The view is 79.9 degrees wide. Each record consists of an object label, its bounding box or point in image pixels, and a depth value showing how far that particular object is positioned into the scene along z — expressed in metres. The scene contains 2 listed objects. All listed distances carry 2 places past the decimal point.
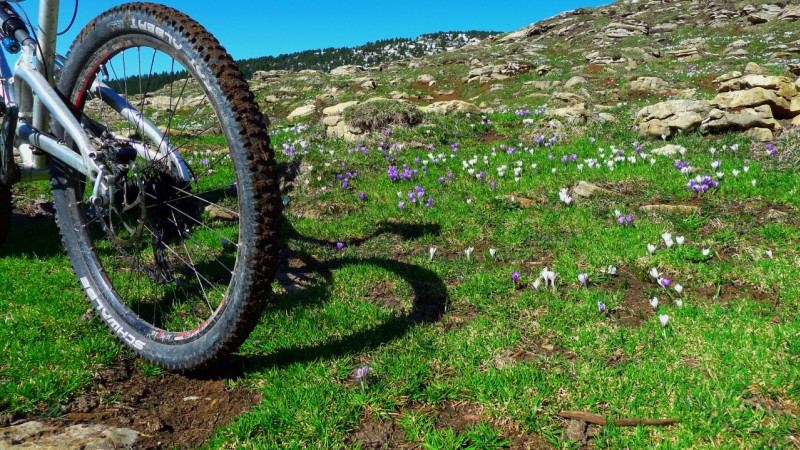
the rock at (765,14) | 62.97
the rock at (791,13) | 58.64
